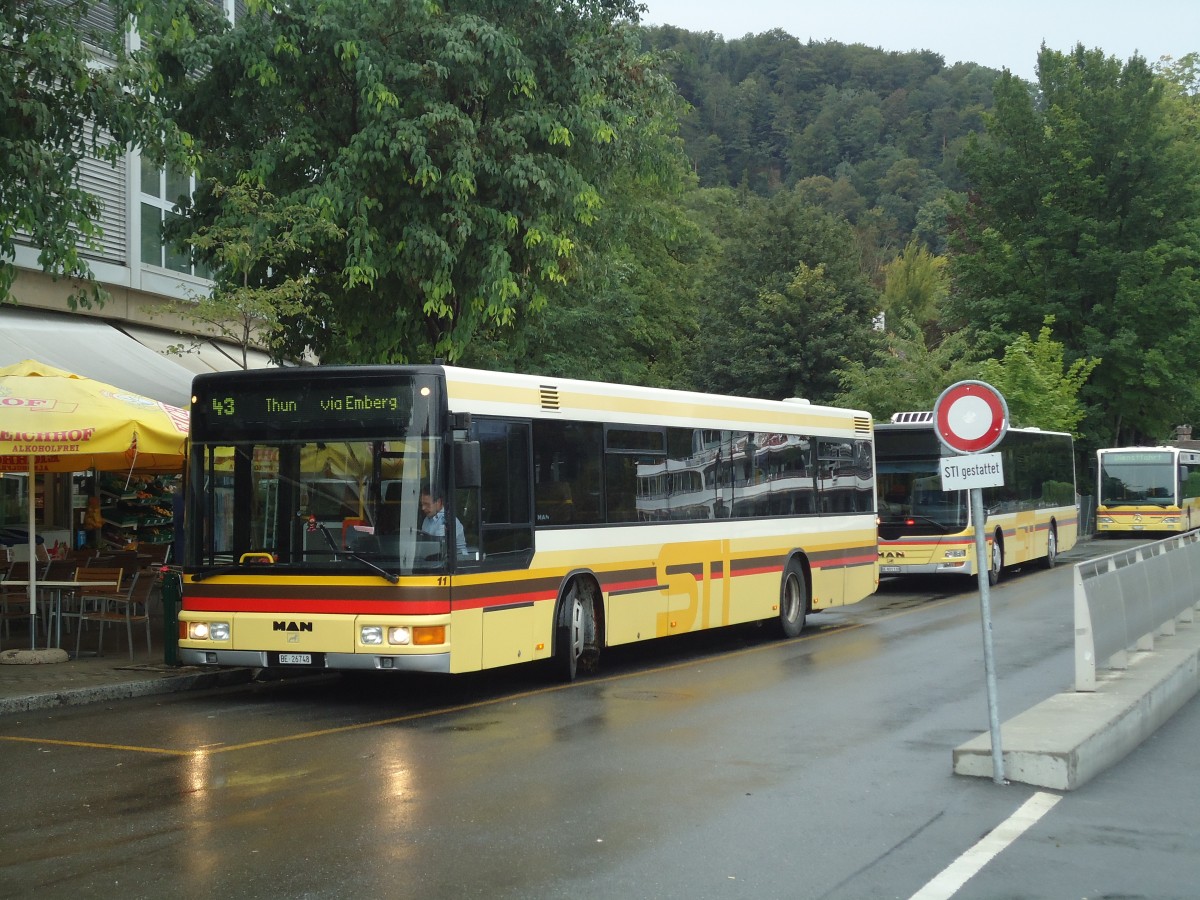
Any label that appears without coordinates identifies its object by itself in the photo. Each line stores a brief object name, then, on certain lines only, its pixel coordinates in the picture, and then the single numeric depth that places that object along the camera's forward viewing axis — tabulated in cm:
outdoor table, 1459
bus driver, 1170
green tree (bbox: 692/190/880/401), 4962
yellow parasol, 1343
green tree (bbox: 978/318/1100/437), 4153
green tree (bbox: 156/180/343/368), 1758
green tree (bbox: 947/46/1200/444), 4669
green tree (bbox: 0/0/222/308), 1296
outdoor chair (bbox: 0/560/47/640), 1575
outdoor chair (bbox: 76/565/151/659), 1495
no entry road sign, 886
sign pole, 848
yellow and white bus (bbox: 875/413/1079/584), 2534
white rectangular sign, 877
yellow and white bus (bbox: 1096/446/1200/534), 4575
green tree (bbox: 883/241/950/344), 9988
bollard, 1430
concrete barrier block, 852
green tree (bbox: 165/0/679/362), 1830
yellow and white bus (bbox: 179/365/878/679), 1170
